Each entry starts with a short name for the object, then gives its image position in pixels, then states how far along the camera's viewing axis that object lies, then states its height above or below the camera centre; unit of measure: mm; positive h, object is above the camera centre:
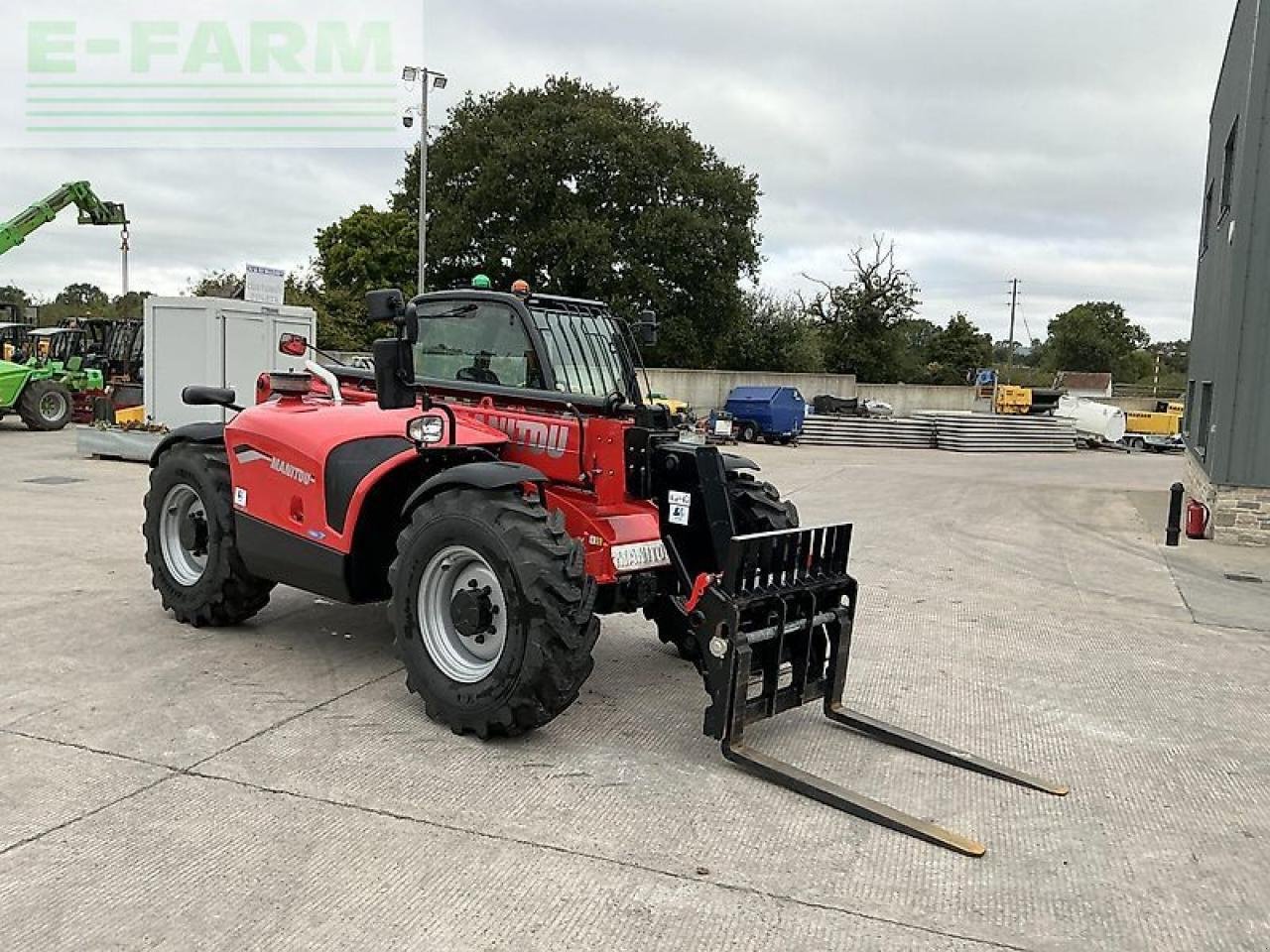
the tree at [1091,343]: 75938 +3598
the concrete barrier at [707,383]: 38281 -213
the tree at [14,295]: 50531 +2474
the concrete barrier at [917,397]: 45438 -477
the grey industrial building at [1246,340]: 12087 +688
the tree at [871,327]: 52344 +2745
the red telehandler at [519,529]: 4707 -804
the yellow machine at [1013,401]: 41281 -406
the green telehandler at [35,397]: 21375 -1025
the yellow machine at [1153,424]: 37375 -985
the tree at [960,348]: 62594 +2357
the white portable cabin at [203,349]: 16500 +75
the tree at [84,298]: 52594 +2882
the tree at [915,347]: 53562 +2203
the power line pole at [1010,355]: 66312 +2203
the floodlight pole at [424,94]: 30820 +7849
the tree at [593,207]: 37719 +5911
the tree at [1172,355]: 77250 +3205
